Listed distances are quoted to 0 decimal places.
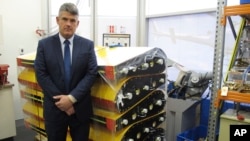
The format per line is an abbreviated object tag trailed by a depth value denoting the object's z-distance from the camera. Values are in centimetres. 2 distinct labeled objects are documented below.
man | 162
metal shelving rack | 132
